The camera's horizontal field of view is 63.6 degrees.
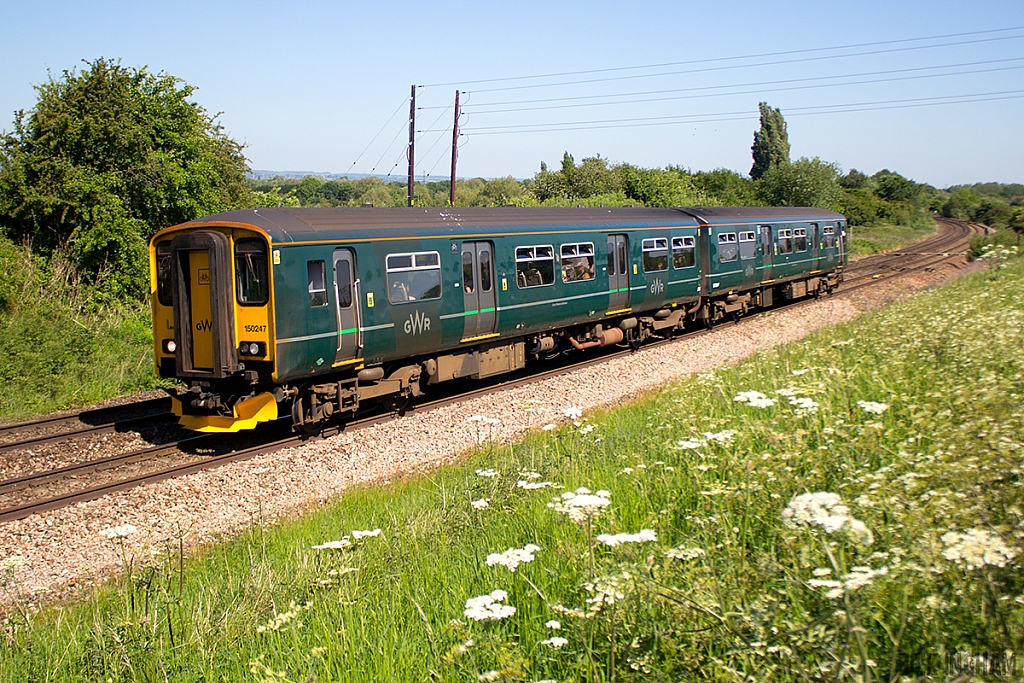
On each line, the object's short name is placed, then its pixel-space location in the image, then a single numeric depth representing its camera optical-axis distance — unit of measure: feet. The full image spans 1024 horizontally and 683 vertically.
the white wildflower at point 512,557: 11.90
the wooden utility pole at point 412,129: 93.40
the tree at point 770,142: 267.18
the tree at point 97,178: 66.08
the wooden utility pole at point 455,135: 99.60
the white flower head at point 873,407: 14.76
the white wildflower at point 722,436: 15.11
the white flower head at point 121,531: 15.63
